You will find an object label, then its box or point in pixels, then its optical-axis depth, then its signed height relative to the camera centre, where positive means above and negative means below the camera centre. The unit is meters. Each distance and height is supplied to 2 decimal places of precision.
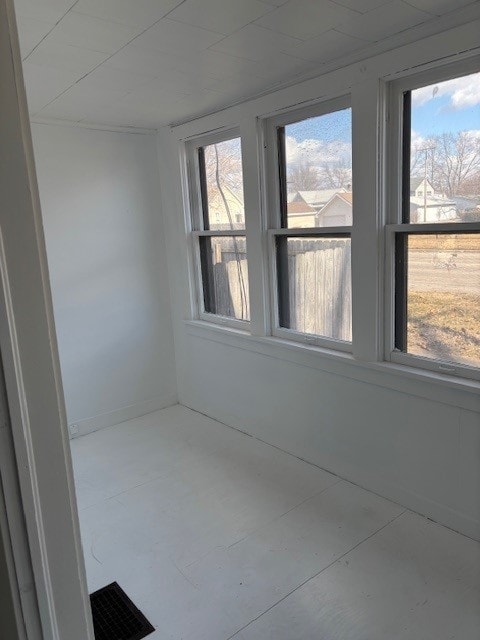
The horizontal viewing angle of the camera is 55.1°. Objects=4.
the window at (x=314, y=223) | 2.59 +0.05
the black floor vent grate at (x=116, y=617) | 1.80 -1.50
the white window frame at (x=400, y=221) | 2.05 +0.02
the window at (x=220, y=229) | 3.30 +0.06
